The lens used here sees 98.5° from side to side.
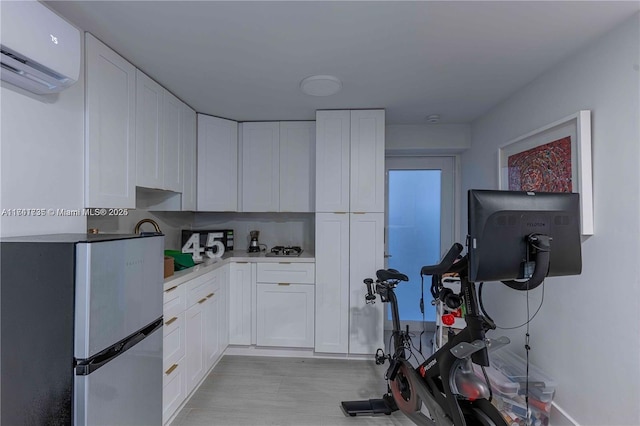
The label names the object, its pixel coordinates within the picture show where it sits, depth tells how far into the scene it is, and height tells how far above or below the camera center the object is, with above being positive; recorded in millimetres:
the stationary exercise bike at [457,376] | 1291 -804
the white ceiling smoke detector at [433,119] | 2824 +1040
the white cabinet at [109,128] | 1523 +529
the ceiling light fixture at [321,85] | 2023 +1018
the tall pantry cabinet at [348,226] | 2648 -86
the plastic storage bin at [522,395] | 1776 -1170
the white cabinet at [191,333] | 1793 -897
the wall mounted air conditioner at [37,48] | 1041 +689
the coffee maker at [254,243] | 3164 -301
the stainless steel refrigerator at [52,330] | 1057 -442
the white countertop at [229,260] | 2012 -417
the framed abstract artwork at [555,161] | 1582 +394
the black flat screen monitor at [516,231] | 1106 -54
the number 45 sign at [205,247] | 2670 -307
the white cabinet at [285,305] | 2717 -873
